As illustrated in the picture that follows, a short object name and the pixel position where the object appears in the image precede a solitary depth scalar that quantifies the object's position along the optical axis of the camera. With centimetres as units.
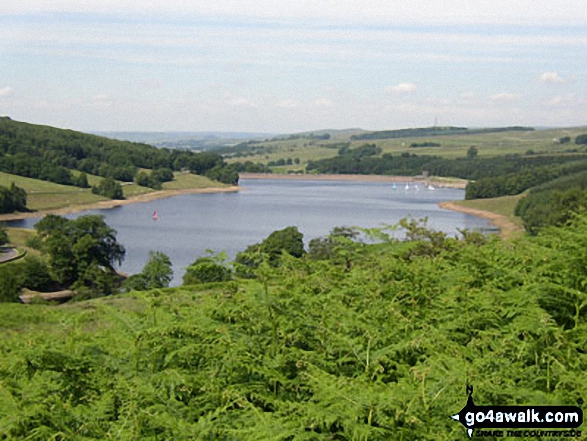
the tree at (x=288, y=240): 3806
